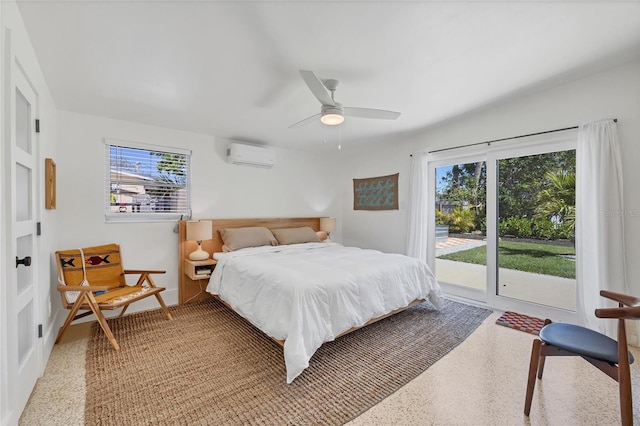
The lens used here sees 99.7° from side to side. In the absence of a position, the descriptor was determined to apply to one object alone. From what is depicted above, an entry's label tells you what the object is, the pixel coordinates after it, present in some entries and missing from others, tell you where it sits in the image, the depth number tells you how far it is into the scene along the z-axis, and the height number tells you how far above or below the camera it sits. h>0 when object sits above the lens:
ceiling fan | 2.17 +0.96
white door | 1.45 -0.19
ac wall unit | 3.96 +0.88
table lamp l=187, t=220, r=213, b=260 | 3.39 -0.24
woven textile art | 4.52 +0.34
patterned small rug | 2.79 -1.21
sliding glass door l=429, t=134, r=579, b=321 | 2.96 -0.18
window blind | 3.25 +0.41
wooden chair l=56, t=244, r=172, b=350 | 2.35 -0.67
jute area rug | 1.67 -1.22
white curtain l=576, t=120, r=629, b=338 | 2.47 -0.11
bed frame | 3.59 -0.51
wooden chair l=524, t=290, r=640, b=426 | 1.39 -0.79
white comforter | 2.07 -0.72
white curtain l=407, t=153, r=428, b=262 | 3.98 +0.04
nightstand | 3.35 -0.70
